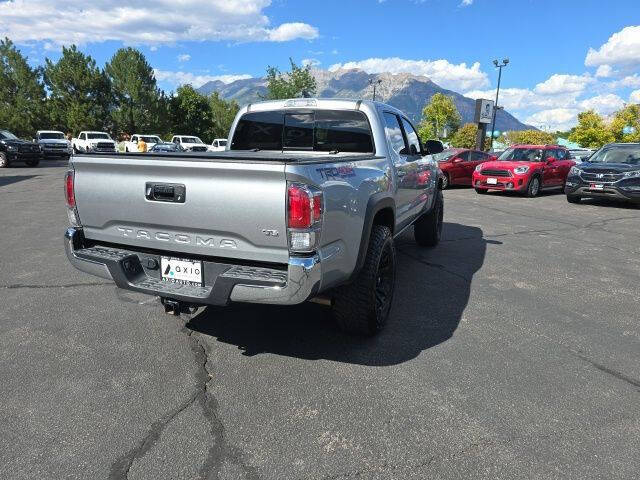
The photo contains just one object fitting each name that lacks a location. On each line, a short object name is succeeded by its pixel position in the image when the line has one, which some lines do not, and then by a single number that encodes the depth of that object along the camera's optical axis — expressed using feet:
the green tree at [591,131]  158.71
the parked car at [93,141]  104.01
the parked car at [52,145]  96.43
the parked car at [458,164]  53.83
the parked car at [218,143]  129.93
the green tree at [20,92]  138.31
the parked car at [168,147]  91.04
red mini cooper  47.11
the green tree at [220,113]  209.36
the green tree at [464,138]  255.50
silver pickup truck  8.93
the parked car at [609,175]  37.88
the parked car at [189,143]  114.69
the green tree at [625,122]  162.61
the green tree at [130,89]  153.89
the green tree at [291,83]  150.82
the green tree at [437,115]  231.50
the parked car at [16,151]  72.18
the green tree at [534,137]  226.99
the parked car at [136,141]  112.61
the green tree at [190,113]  177.58
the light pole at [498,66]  125.07
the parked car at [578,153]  95.82
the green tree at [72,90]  142.82
